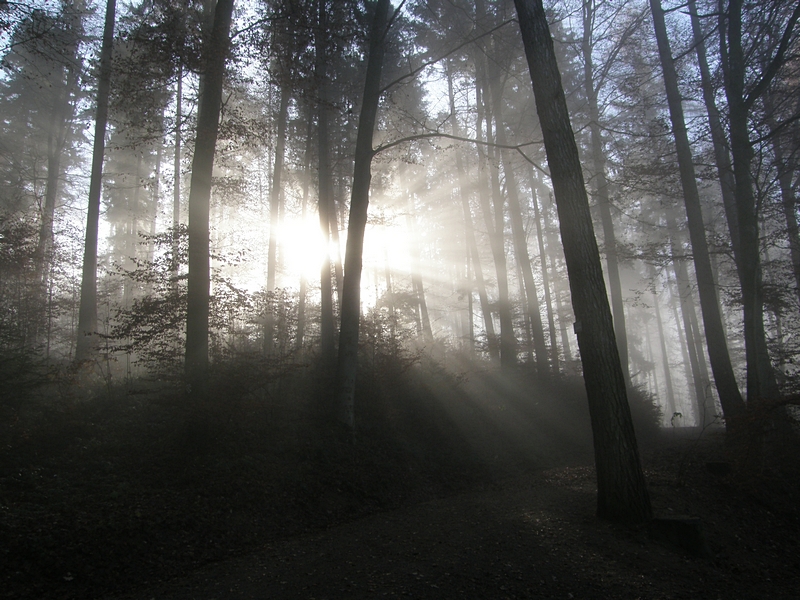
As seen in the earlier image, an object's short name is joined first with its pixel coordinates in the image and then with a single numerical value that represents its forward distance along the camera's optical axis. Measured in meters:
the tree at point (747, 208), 8.69
